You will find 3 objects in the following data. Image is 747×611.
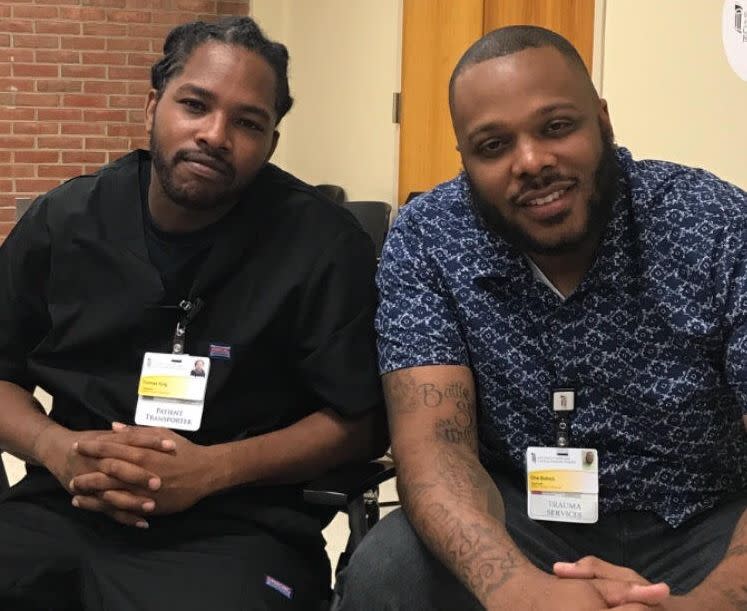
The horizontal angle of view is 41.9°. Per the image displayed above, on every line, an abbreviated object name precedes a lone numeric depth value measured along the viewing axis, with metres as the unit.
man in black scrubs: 1.64
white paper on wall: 2.72
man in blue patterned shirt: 1.59
